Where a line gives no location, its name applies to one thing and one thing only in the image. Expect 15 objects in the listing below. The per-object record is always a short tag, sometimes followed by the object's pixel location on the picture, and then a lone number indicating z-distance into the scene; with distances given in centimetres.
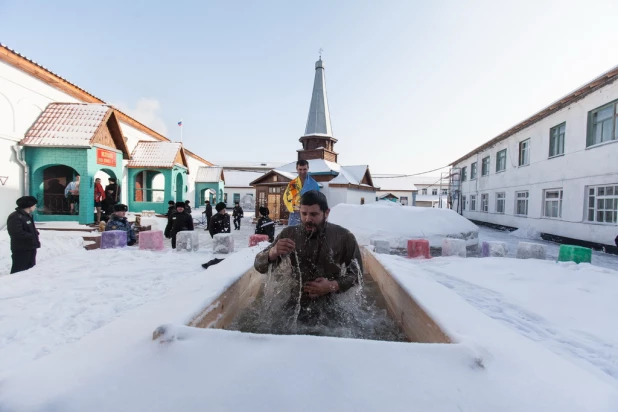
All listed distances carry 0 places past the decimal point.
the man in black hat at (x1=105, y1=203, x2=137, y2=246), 752
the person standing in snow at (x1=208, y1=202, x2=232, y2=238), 829
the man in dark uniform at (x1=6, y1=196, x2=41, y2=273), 469
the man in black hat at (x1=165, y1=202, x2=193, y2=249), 784
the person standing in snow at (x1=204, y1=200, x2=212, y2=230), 1352
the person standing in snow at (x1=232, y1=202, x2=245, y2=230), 1458
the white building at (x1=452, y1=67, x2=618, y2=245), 996
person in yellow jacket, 498
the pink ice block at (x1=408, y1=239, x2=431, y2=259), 695
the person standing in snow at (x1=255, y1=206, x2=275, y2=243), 851
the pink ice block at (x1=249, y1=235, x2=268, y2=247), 717
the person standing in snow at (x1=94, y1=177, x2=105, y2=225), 1023
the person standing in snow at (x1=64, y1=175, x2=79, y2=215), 1036
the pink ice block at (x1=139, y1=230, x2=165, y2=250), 709
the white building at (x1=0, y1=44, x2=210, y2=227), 884
